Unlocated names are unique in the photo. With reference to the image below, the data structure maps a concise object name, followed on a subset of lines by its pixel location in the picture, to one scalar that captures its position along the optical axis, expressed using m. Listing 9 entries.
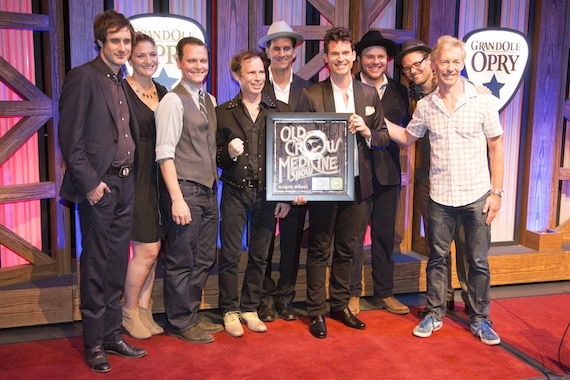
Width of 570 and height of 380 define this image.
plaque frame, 3.99
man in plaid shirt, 3.95
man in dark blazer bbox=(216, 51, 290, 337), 3.93
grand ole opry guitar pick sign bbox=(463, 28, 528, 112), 5.68
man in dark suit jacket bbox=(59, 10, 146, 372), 3.37
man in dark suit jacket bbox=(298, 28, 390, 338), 4.10
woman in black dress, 3.85
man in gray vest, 3.71
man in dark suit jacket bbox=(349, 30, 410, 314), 4.48
